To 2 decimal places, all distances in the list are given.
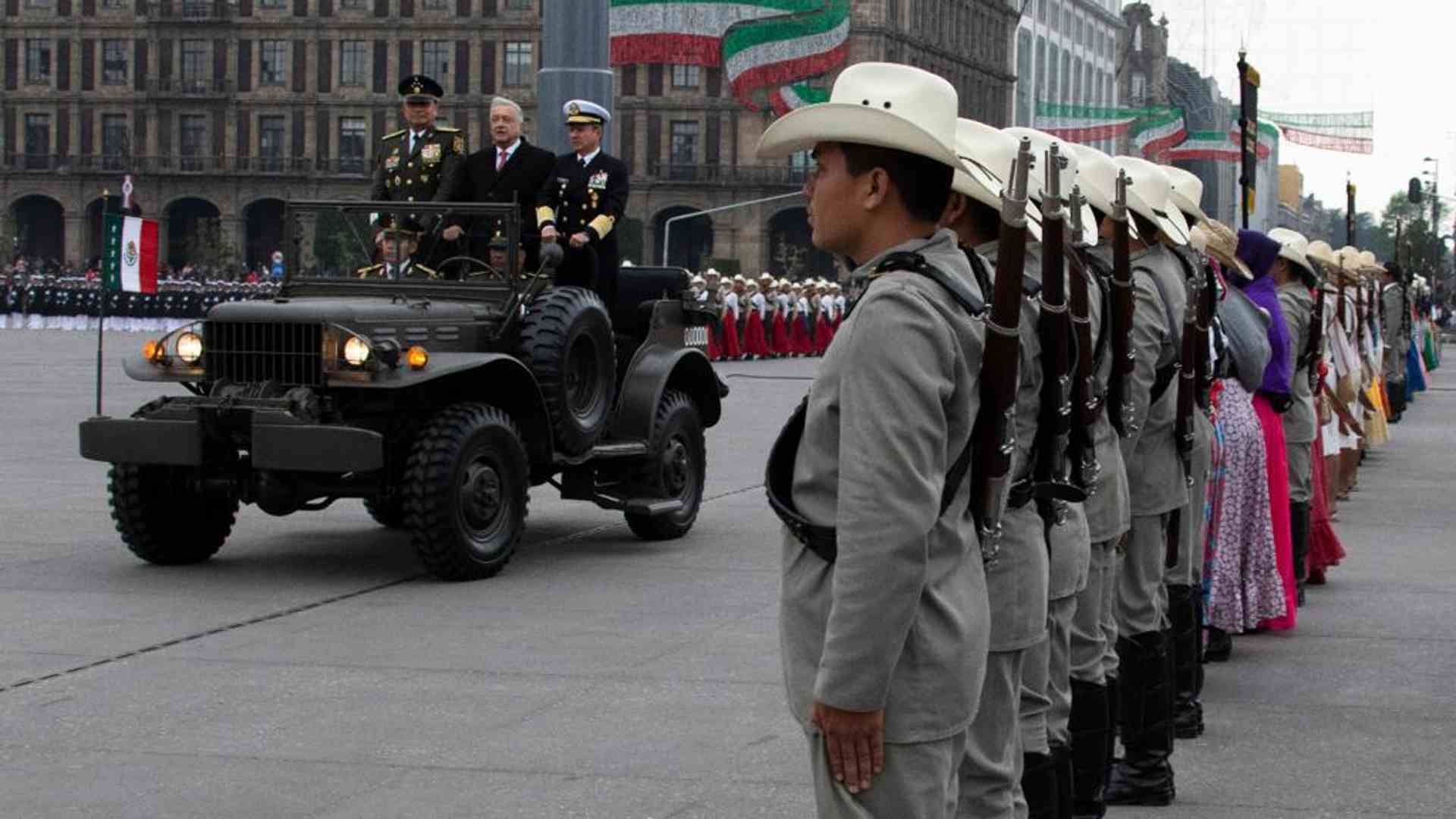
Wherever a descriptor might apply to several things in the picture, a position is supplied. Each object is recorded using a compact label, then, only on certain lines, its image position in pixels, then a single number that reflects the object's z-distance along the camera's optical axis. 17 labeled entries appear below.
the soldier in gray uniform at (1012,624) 4.61
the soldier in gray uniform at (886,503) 4.03
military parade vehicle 11.77
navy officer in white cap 13.61
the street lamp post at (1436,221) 104.71
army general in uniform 13.74
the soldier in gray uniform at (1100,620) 6.41
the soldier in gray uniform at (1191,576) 7.97
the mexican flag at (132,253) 22.91
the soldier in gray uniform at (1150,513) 7.28
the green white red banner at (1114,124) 57.69
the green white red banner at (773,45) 33.25
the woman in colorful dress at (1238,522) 9.93
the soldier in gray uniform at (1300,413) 11.60
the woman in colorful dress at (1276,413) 9.94
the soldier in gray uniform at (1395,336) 26.47
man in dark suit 13.62
